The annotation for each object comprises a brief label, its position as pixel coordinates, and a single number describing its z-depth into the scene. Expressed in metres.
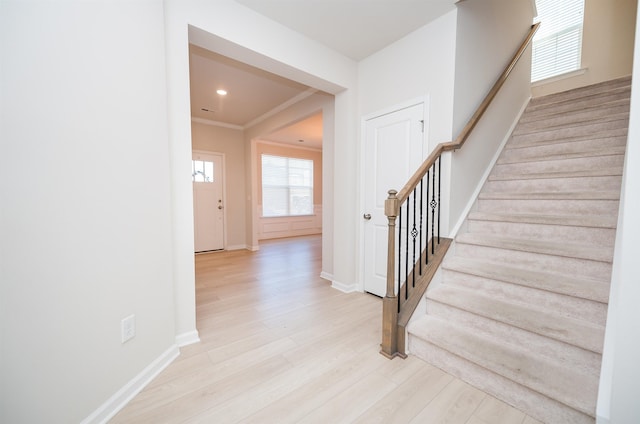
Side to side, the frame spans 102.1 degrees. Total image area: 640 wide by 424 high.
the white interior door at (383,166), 2.54
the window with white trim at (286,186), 6.89
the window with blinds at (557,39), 4.11
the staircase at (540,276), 1.37
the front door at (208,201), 5.28
